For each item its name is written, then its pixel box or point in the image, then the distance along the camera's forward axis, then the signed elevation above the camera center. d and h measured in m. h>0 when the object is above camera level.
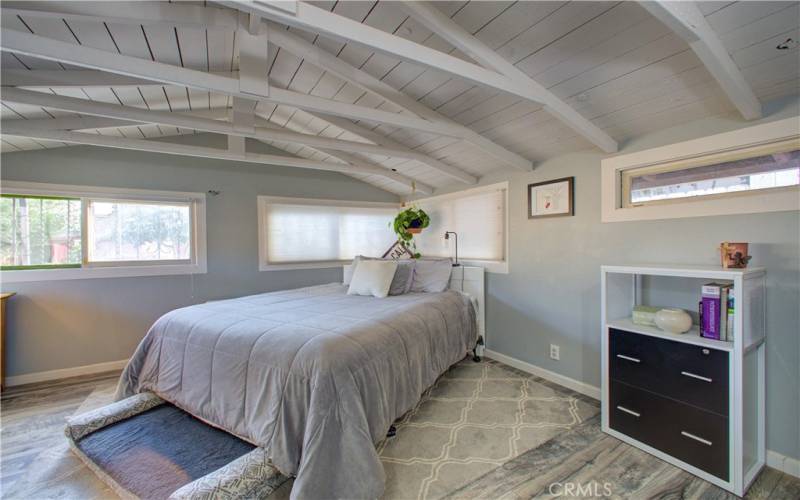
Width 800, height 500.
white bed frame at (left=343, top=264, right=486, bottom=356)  3.43 -0.43
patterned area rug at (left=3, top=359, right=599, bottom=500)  1.68 -1.24
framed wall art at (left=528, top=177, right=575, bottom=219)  2.69 +0.40
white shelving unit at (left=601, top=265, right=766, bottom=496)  1.58 -0.61
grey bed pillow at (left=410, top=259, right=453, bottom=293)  3.35 -0.32
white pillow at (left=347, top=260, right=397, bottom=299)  3.13 -0.32
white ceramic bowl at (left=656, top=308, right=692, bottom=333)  1.84 -0.45
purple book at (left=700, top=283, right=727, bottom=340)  1.71 -0.37
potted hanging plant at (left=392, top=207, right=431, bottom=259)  3.84 +0.29
